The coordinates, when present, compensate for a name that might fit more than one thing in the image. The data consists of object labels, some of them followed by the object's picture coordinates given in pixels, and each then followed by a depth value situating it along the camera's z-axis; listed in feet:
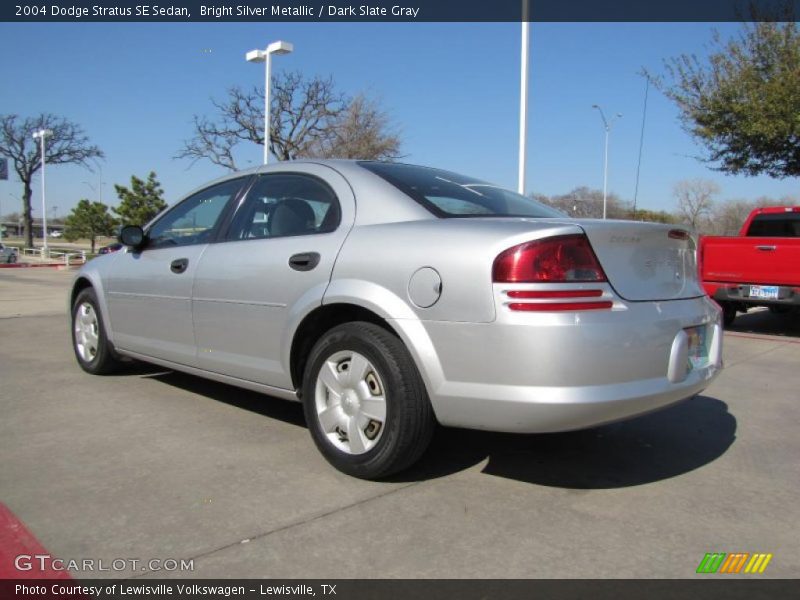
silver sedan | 8.75
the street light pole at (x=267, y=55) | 55.88
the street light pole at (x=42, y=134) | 126.58
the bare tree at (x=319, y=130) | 82.58
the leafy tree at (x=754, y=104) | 40.57
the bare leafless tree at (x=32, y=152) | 141.49
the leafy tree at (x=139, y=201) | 128.57
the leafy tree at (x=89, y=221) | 148.05
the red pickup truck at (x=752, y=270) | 26.61
